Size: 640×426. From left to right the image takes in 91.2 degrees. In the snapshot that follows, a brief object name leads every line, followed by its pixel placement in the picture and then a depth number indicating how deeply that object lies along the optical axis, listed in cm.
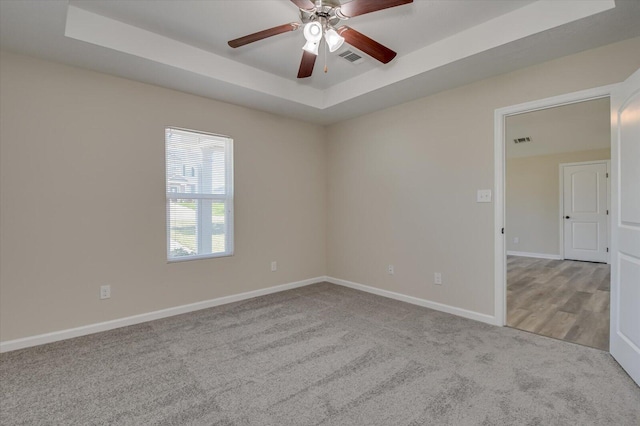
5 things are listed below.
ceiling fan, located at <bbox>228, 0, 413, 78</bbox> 180
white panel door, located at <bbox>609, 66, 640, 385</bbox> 202
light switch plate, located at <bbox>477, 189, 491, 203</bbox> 311
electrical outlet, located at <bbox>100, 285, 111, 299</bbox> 296
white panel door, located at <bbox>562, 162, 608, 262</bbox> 630
